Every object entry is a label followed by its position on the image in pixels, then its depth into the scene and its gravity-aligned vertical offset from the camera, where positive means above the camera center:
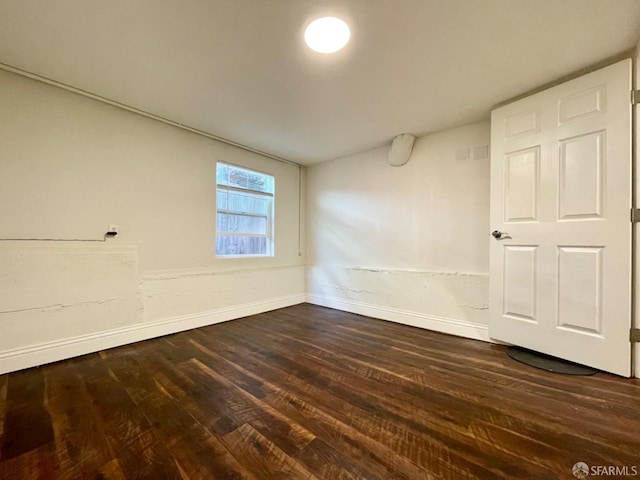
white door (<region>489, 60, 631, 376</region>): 1.88 +0.17
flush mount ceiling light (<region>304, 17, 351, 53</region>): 1.59 +1.31
